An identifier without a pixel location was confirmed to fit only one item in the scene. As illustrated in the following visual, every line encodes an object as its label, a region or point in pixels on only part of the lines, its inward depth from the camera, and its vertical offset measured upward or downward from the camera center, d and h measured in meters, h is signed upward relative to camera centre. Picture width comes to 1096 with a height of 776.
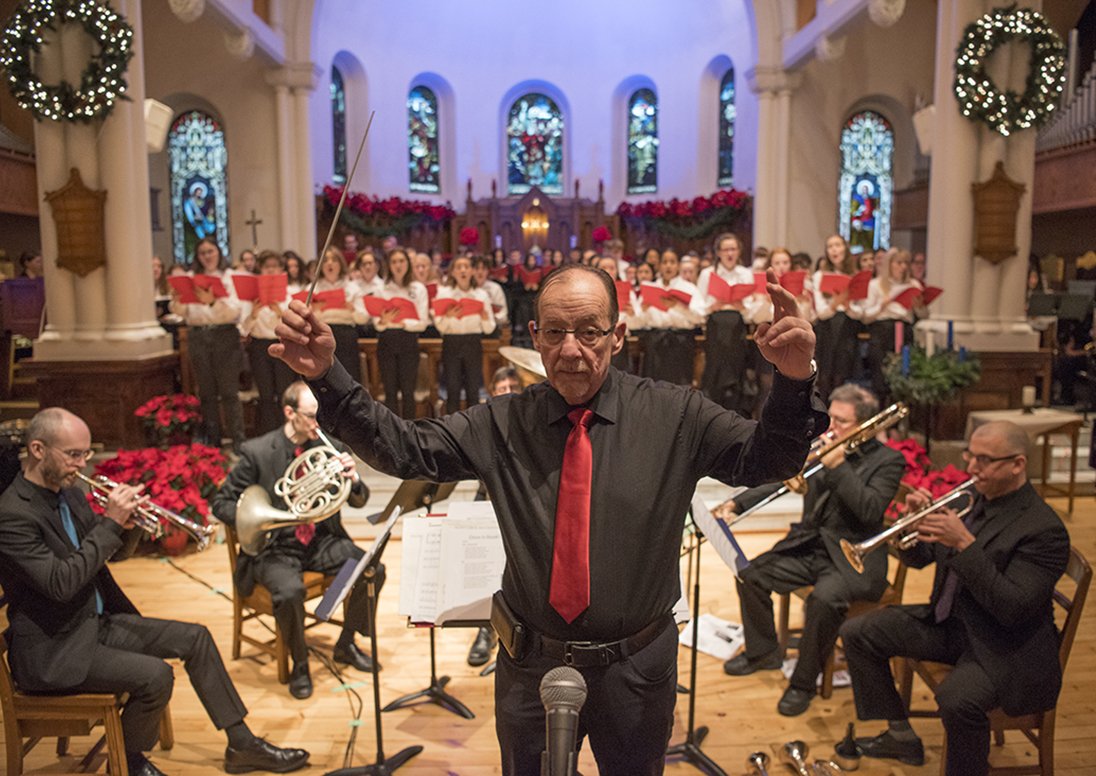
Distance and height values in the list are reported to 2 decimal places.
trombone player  3.82 -1.15
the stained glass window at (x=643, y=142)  16.12 +2.99
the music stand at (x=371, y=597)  3.15 -1.06
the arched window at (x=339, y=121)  14.59 +3.06
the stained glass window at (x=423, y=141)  15.89 +2.97
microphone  1.23 -0.59
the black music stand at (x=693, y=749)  3.31 -1.71
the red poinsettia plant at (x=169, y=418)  6.66 -0.86
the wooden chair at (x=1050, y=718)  2.98 -1.39
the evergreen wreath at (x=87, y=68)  6.37 +1.79
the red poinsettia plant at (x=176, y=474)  5.68 -1.13
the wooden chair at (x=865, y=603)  3.90 -1.32
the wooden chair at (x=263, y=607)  4.07 -1.43
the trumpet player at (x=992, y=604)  2.92 -1.02
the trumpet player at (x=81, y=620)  2.94 -1.10
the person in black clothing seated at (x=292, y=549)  3.98 -1.18
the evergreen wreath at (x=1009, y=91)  6.93 +1.85
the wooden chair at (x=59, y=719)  2.98 -1.41
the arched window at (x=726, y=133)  15.05 +2.97
